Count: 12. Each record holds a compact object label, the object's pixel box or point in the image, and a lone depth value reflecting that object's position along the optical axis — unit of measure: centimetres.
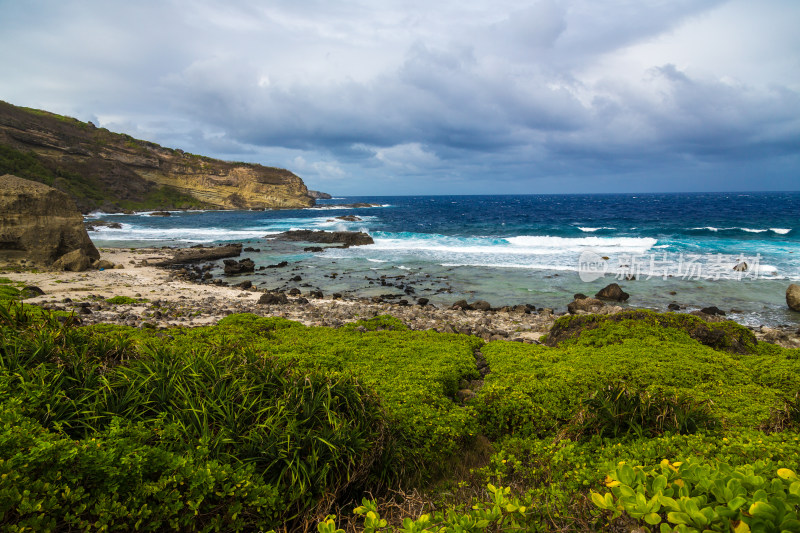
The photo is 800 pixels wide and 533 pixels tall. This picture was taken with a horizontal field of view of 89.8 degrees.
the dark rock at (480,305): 1827
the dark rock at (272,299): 1730
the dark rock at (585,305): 1703
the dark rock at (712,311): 1662
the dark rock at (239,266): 2773
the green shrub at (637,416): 474
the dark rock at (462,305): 1844
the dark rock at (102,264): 2319
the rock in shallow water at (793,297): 1738
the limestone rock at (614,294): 1952
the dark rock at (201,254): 3038
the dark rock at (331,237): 4259
